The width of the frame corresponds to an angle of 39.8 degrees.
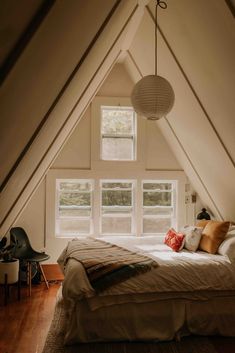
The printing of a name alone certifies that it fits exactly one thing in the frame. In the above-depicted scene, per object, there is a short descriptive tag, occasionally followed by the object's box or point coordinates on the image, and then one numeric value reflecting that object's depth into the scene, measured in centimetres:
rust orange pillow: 400
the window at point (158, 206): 575
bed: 305
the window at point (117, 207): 567
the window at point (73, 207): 557
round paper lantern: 267
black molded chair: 470
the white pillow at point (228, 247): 351
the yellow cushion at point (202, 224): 431
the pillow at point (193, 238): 399
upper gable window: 571
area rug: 295
